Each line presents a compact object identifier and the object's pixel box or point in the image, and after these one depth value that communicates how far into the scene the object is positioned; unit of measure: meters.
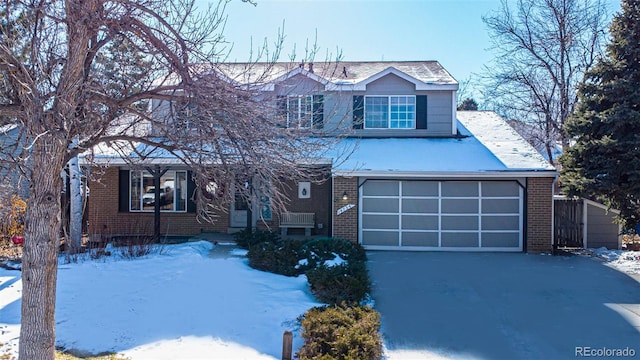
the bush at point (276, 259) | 11.09
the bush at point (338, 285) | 8.80
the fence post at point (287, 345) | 6.27
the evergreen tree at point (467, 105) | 38.75
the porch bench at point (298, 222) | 16.34
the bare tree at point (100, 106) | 4.94
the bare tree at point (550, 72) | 21.77
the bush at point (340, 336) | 6.14
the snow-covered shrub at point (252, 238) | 14.16
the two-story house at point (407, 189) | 14.80
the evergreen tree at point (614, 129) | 12.98
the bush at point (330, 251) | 11.95
